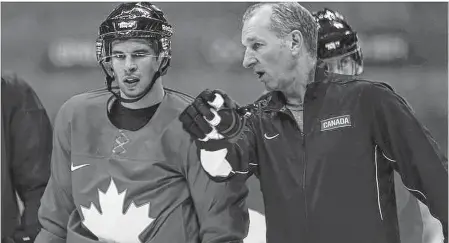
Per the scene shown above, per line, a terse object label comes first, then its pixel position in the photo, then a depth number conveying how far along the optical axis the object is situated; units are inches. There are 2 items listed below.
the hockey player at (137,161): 330.9
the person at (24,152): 347.0
